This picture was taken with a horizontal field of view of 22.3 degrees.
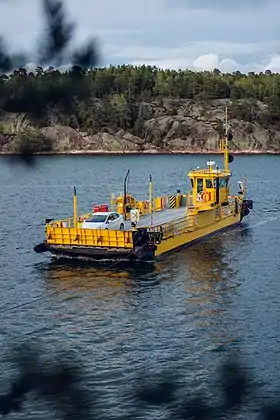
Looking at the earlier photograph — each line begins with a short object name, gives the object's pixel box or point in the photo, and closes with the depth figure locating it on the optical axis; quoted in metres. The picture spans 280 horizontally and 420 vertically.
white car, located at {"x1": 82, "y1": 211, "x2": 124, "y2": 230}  53.84
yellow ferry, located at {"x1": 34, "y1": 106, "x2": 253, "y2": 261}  51.69
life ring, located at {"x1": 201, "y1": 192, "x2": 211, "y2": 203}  66.17
